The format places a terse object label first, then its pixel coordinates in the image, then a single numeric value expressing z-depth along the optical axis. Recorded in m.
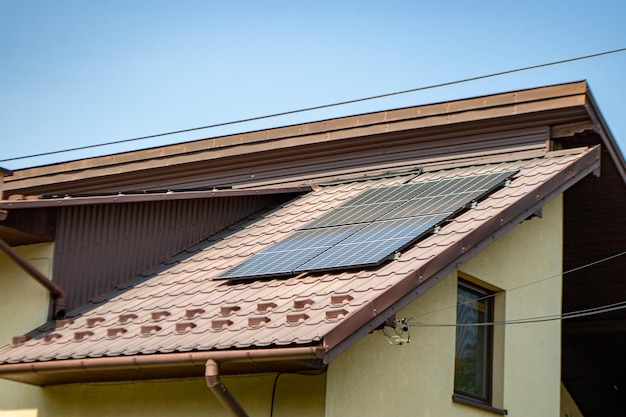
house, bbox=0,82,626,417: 9.53
